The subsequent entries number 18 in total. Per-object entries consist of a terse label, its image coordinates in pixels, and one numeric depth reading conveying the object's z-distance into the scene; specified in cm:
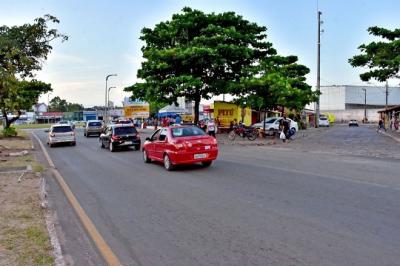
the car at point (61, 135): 3064
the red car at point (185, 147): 1486
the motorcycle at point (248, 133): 3253
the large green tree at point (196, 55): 3212
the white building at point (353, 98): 11994
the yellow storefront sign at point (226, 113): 4144
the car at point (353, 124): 7625
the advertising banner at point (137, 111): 6869
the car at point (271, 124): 3972
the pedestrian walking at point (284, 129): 2953
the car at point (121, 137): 2498
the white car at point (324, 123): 7288
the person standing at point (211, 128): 3145
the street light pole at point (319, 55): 5591
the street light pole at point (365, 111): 10156
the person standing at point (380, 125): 5278
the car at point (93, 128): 4510
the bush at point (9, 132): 4234
